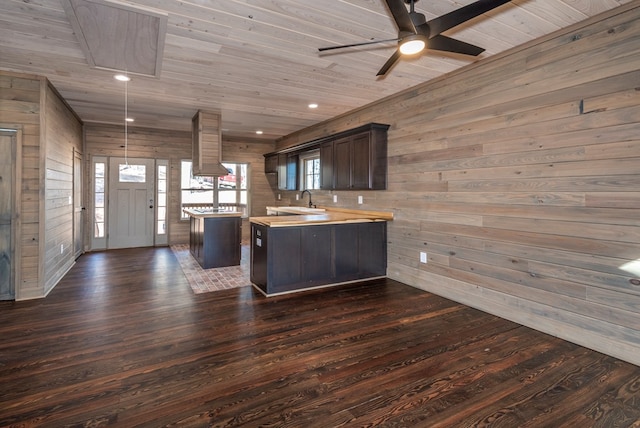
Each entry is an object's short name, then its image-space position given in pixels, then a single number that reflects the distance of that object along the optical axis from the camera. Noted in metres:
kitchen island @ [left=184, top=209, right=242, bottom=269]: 5.25
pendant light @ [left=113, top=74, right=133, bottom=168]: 3.81
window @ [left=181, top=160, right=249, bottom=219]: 7.60
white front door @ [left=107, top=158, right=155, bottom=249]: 6.92
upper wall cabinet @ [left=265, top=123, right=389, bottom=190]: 4.66
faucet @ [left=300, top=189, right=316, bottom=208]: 6.69
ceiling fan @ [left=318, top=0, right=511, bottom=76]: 1.92
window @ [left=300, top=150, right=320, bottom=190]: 6.58
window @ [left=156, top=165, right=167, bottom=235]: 7.32
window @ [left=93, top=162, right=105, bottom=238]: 6.75
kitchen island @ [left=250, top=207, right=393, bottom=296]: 3.92
